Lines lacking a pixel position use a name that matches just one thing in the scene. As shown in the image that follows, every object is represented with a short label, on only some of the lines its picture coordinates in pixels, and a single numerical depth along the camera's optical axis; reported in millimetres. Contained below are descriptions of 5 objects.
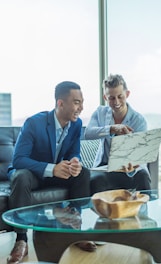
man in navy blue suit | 2201
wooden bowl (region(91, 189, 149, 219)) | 1478
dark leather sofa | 2242
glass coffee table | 1434
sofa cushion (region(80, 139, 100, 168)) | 2846
